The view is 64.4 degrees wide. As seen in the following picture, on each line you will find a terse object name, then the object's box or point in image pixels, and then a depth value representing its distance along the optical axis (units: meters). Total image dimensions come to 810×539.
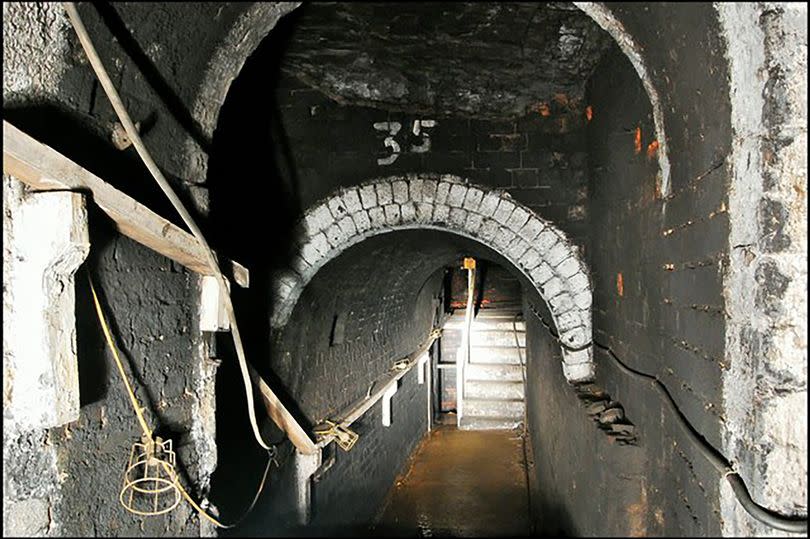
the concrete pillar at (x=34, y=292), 1.64
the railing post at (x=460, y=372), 11.84
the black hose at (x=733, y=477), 1.49
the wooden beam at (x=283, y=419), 3.60
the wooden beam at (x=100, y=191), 1.52
